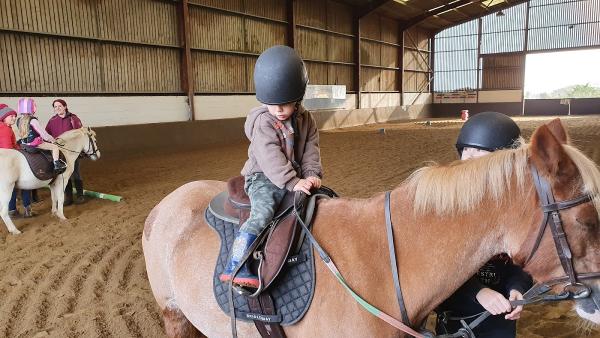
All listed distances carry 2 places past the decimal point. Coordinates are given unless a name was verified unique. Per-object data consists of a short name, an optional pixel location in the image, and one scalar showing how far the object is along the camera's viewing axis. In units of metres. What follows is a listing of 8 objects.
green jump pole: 6.00
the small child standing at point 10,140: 5.26
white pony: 4.89
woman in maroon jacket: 6.13
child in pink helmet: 5.36
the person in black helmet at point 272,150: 1.47
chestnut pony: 1.06
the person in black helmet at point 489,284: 1.38
